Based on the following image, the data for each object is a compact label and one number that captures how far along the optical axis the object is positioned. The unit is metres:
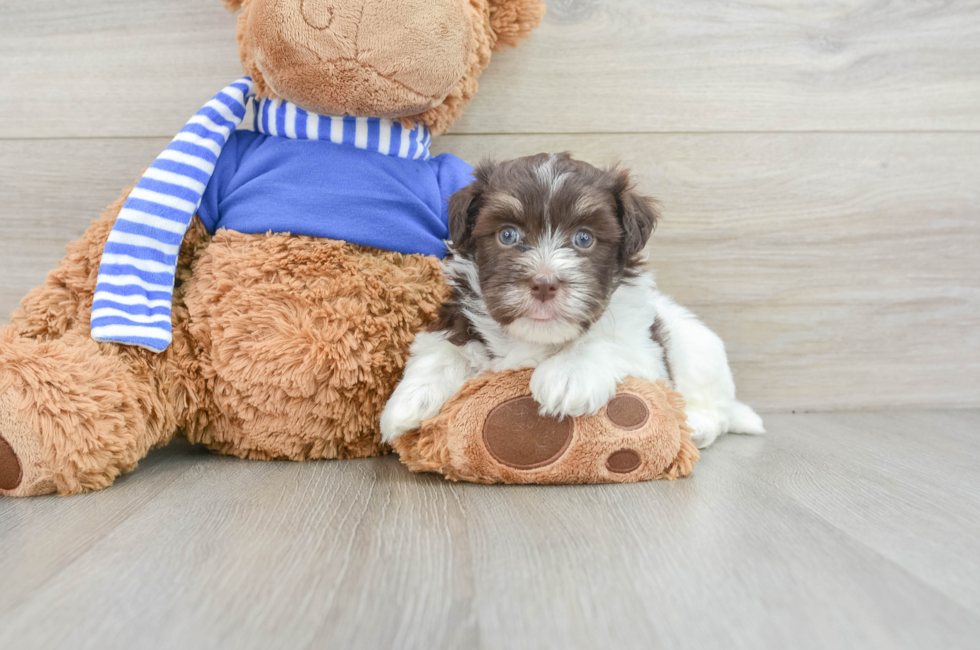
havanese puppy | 0.45
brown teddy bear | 0.48
